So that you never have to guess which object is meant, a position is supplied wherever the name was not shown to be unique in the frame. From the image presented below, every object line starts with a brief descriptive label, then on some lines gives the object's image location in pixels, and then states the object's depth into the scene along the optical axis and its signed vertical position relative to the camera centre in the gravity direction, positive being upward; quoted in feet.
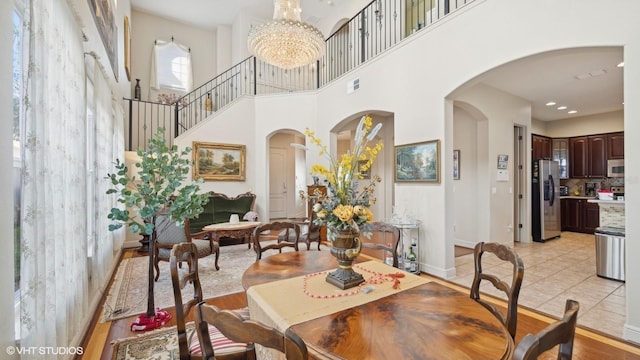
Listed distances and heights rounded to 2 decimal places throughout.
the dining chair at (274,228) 7.93 -1.48
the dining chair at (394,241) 7.26 -1.56
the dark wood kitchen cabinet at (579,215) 22.93 -2.98
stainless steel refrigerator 20.24 -1.52
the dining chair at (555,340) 2.21 -1.33
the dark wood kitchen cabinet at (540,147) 22.31 +2.73
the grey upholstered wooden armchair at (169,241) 12.62 -2.77
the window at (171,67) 26.03 +10.95
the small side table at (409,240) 13.76 -2.99
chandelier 13.16 +6.89
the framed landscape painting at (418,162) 13.15 +0.94
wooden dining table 3.28 -1.98
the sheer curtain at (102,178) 10.23 +0.17
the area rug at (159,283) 10.21 -4.48
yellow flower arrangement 5.05 -0.24
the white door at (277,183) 32.17 -0.17
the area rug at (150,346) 7.26 -4.48
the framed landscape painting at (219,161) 22.09 +1.69
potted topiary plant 8.41 -0.50
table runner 4.22 -1.97
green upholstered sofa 19.83 -2.04
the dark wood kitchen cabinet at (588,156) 23.32 +2.05
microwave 22.02 +0.95
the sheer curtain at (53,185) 4.87 -0.04
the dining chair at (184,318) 4.66 -2.34
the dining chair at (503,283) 4.77 -1.88
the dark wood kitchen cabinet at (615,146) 22.30 +2.76
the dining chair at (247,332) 2.36 -1.41
